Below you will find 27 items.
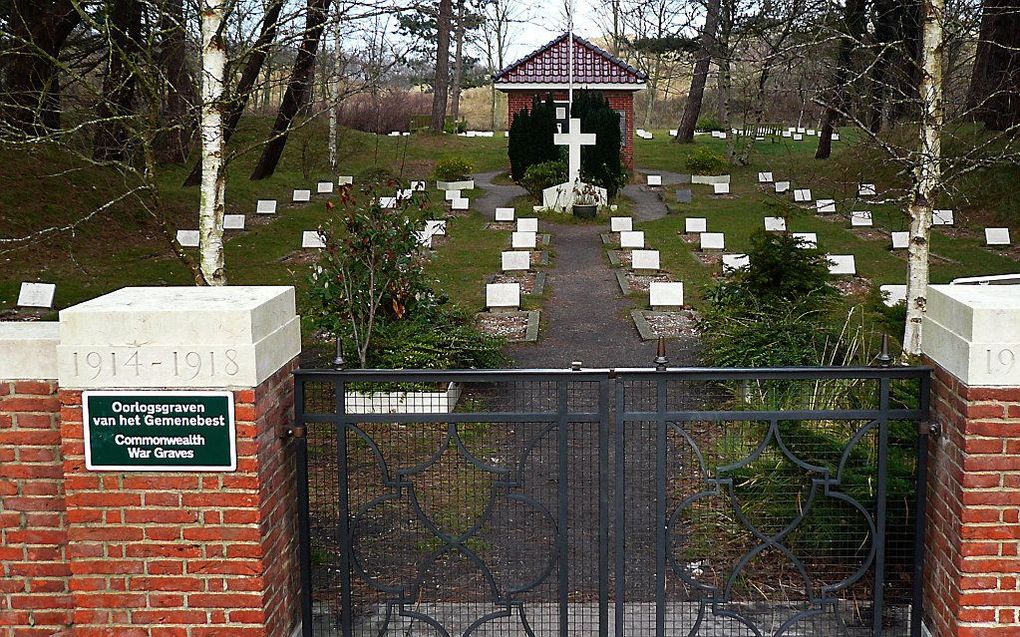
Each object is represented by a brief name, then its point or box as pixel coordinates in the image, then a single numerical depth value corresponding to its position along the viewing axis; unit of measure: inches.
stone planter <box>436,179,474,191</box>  1128.8
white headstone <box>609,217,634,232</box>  837.8
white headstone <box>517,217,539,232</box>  817.4
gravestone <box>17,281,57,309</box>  544.4
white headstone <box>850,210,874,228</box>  873.5
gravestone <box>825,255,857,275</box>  666.8
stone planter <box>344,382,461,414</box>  368.2
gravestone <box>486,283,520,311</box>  586.9
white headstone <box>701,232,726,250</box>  773.3
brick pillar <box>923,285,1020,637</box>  159.6
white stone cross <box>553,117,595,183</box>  943.0
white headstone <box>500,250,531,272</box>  701.9
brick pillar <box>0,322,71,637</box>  169.6
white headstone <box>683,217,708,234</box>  845.8
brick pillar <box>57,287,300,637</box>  160.4
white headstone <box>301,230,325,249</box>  786.7
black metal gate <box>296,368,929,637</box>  176.7
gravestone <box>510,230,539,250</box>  781.9
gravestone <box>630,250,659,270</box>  699.4
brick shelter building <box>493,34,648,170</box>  1332.4
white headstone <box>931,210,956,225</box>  827.4
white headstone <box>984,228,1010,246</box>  768.9
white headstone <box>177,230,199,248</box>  797.0
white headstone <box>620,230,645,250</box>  775.7
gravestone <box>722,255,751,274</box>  612.6
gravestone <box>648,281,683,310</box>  579.5
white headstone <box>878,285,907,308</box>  532.7
